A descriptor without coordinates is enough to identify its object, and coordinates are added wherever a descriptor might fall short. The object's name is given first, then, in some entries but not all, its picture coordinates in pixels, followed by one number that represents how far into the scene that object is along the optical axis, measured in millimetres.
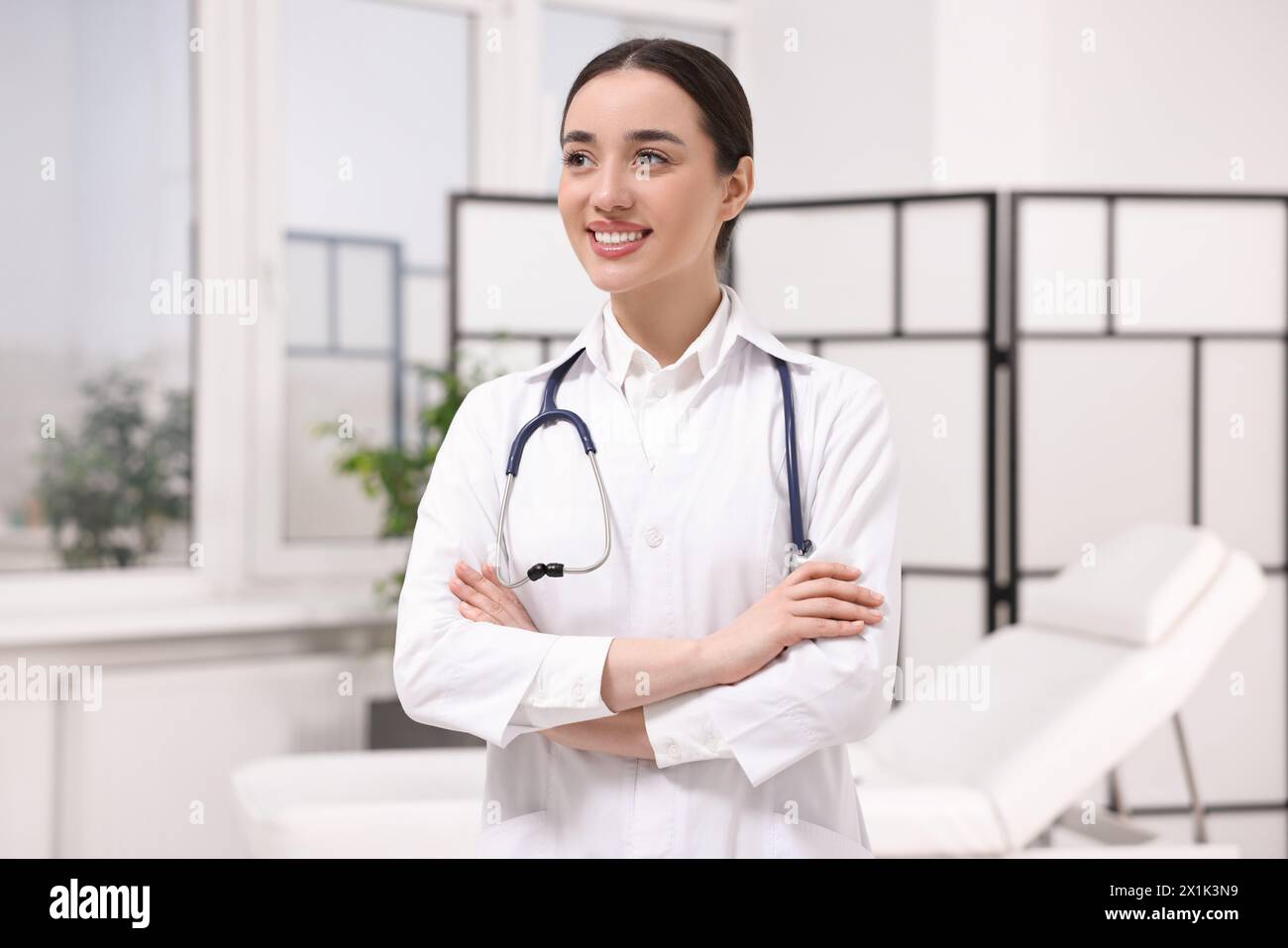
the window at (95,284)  3223
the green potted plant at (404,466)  3215
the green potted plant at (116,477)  3303
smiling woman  1106
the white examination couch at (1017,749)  1998
